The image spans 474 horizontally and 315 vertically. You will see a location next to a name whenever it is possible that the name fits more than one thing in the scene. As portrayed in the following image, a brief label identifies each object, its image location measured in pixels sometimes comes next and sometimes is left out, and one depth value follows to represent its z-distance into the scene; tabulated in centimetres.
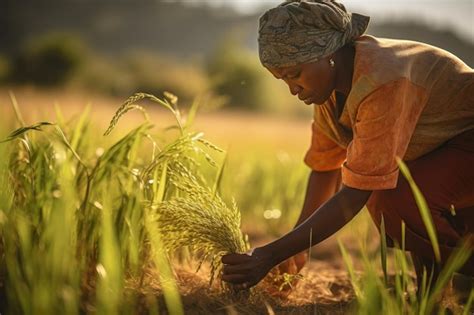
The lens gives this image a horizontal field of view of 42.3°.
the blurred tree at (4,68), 2582
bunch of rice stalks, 181
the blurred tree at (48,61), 2725
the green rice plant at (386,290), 147
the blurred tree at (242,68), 2525
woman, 180
